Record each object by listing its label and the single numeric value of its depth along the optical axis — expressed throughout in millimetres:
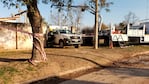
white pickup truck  10985
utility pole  10076
